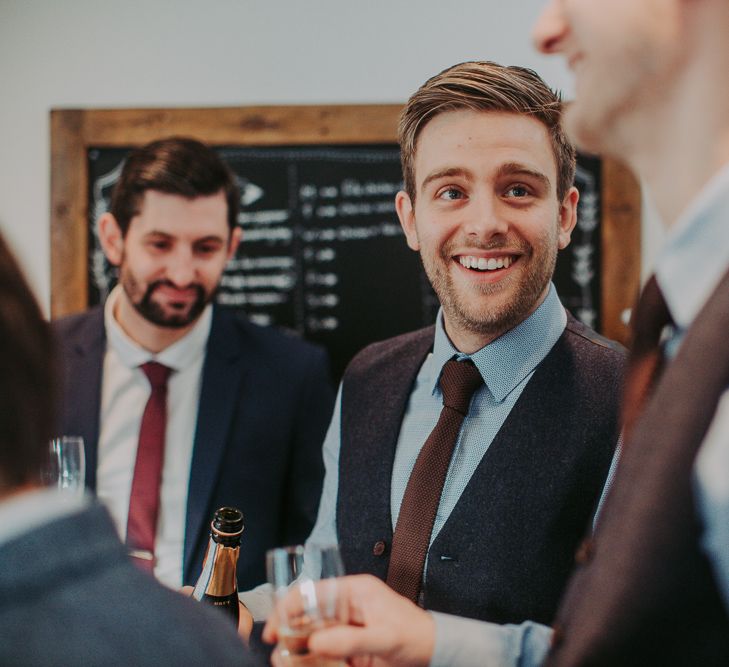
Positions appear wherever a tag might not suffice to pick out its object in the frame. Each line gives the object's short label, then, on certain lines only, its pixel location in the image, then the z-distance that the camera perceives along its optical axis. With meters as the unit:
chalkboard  2.63
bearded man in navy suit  2.10
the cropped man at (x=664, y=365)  0.60
